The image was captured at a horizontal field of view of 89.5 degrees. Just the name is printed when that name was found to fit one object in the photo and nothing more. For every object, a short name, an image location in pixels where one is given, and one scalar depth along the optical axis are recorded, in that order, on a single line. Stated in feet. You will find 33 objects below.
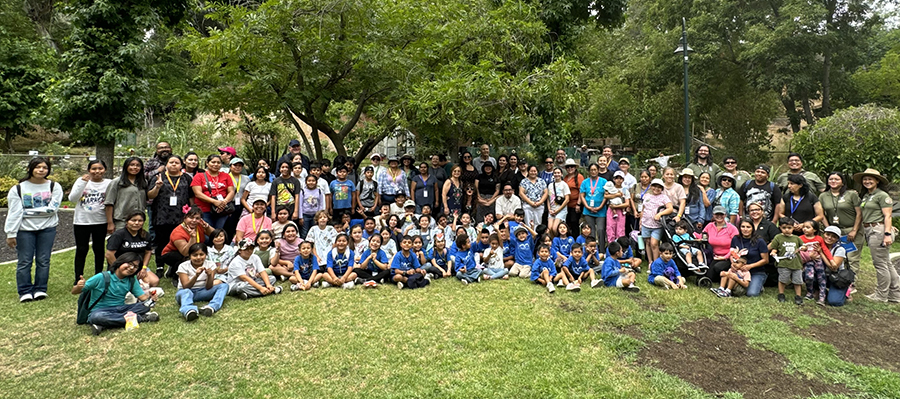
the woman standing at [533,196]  24.76
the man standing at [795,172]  19.87
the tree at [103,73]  23.34
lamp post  43.92
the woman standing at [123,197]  17.87
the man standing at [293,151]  23.88
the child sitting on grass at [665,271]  19.72
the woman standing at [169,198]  19.19
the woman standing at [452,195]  25.35
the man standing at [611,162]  25.20
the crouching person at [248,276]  17.58
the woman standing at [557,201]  24.38
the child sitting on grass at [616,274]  19.30
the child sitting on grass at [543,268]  20.11
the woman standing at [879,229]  17.67
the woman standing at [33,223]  16.61
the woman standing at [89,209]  17.58
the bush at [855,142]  33.42
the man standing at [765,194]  20.80
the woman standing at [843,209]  18.38
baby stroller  19.88
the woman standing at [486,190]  25.59
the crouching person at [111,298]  14.19
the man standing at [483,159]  27.04
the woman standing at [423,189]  25.31
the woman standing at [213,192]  19.97
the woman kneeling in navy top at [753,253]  18.89
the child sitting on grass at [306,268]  19.33
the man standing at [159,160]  20.24
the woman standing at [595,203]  23.58
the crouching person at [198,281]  16.20
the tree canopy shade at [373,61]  23.26
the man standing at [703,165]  23.27
